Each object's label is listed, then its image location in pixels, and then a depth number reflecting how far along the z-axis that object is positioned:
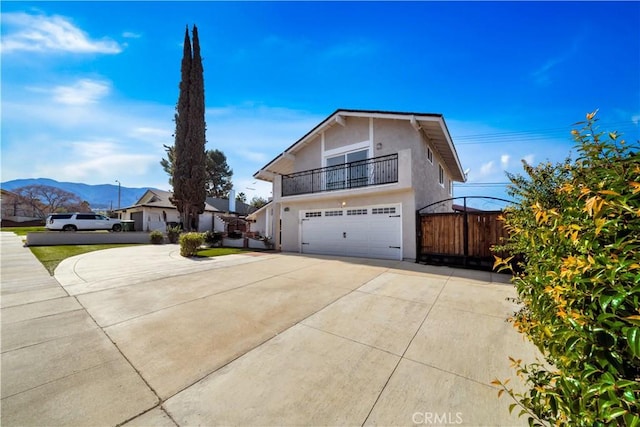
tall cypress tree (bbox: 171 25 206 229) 21.61
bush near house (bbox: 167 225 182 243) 19.06
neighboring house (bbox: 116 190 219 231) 26.37
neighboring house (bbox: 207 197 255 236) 23.72
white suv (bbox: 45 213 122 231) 21.23
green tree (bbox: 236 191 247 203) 46.23
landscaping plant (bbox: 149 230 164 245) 17.91
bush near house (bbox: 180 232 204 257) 11.38
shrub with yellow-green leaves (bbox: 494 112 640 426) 1.02
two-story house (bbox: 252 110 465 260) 10.16
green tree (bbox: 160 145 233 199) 40.50
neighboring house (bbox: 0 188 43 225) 37.75
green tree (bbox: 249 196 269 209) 43.78
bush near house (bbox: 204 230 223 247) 16.48
